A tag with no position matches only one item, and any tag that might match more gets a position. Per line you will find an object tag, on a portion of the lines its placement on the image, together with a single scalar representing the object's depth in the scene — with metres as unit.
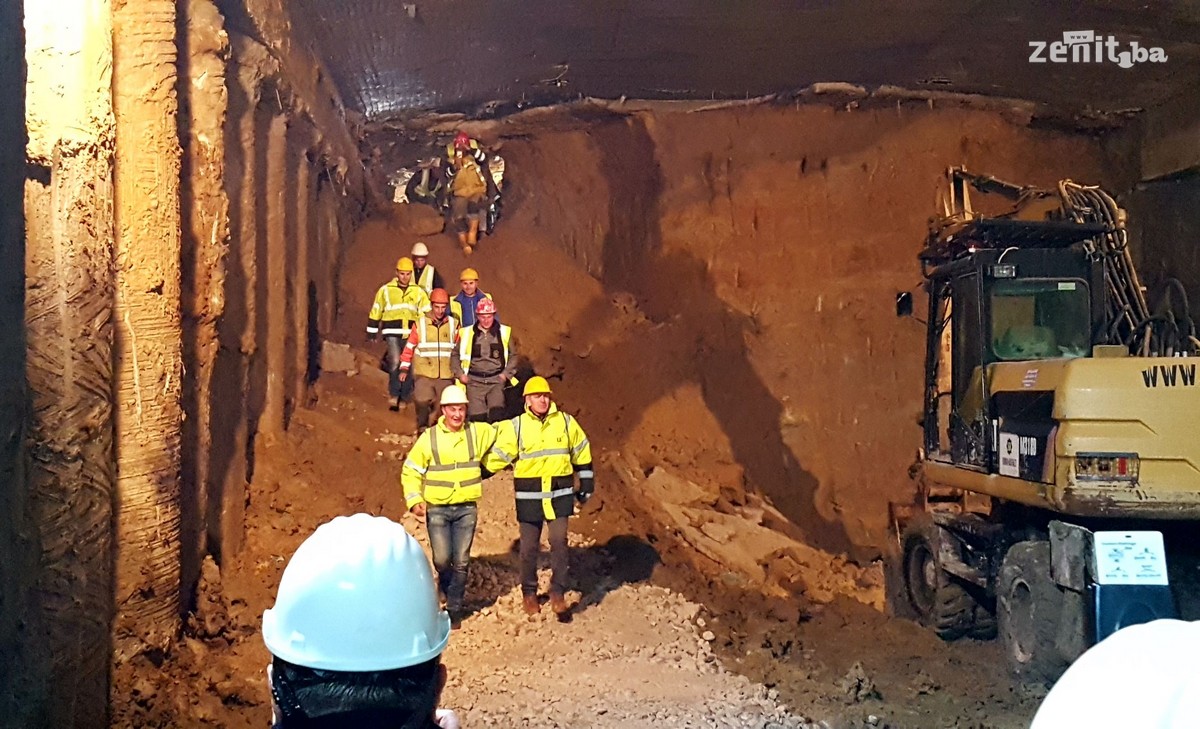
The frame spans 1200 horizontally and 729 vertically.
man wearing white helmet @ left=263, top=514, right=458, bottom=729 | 1.85
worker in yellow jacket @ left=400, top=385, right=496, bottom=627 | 7.01
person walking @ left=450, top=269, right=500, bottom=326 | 11.02
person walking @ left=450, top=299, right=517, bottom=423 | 10.00
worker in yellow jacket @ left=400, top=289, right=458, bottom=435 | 10.25
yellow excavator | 5.21
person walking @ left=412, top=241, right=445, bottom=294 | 12.65
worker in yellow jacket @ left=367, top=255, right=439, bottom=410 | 11.08
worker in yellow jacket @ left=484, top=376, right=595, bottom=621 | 7.25
